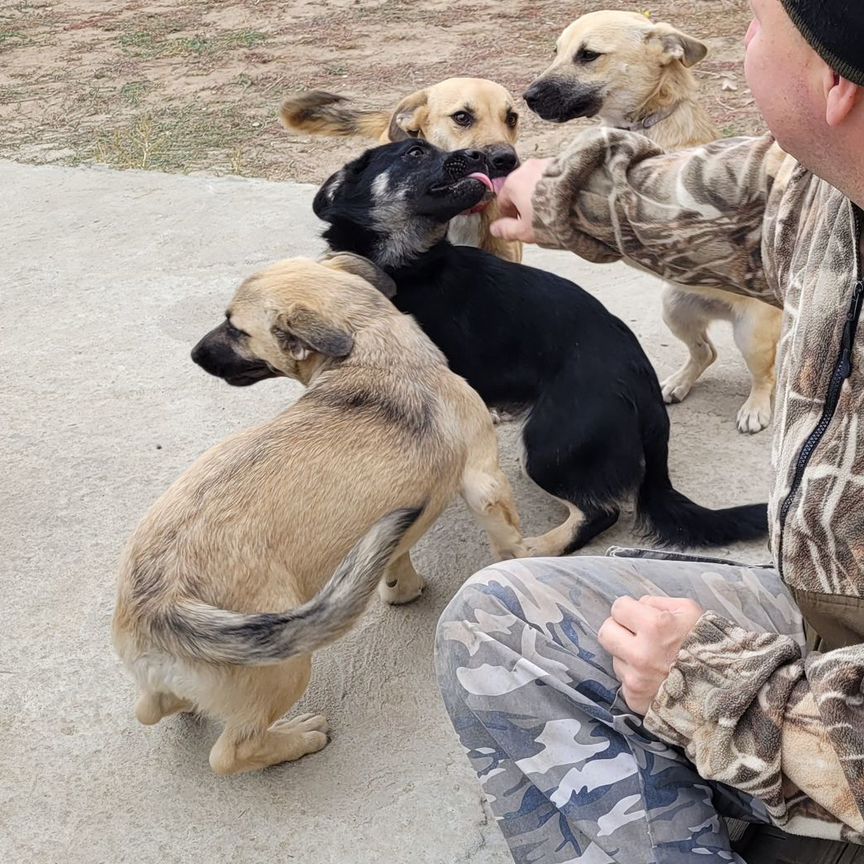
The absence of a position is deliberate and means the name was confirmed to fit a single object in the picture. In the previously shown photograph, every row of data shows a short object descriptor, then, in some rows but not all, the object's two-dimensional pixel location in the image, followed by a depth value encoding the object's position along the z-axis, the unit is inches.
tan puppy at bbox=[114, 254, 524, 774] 83.8
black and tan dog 120.0
